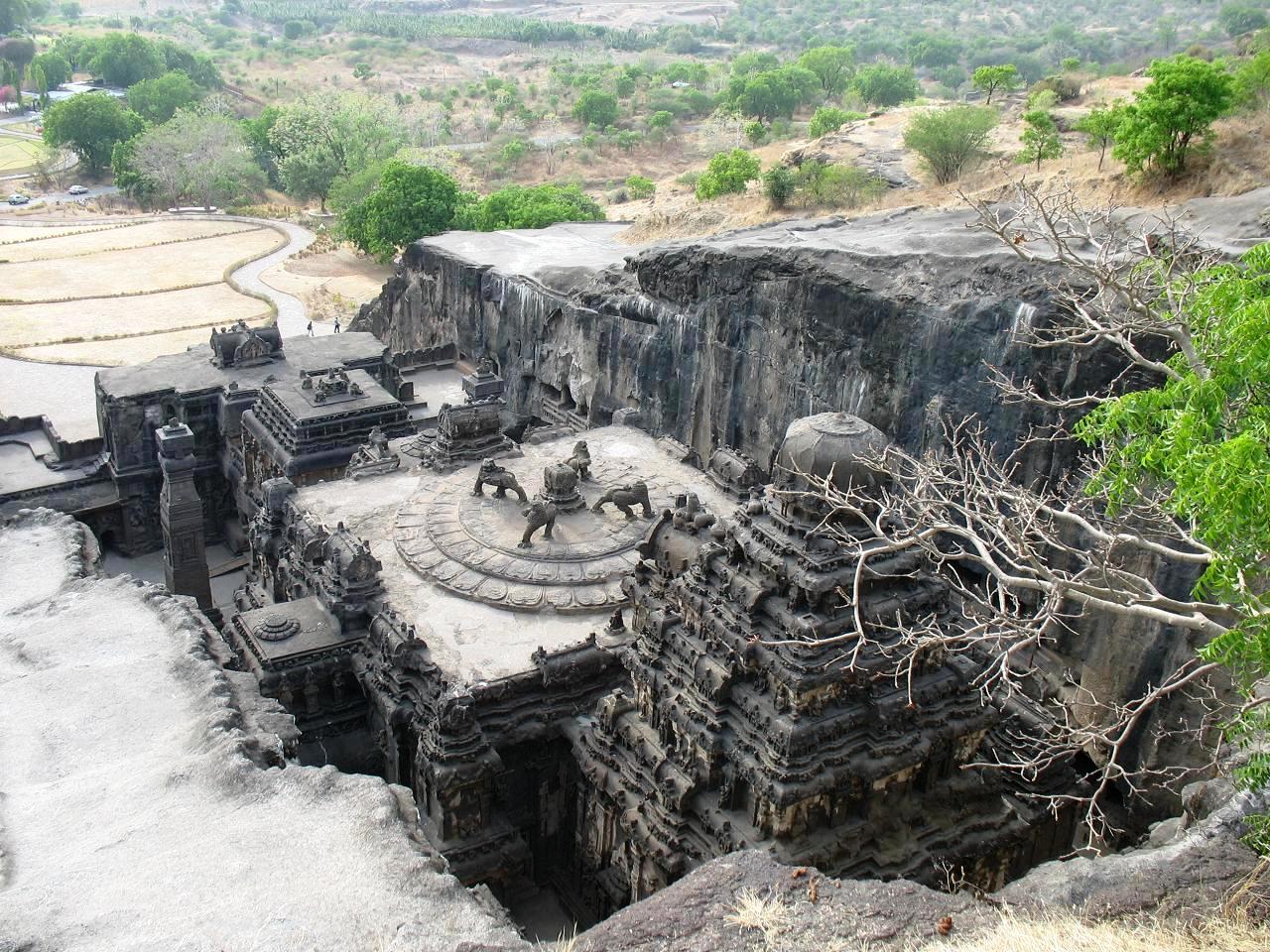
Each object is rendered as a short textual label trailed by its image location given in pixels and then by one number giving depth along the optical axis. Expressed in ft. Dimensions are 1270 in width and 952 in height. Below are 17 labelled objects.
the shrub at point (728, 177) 190.08
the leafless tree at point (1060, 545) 46.21
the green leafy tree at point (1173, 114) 113.39
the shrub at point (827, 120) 245.65
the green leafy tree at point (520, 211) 202.08
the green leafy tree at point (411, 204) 208.85
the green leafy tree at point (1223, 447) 40.68
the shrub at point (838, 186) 157.69
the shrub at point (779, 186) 167.73
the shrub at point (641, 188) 254.47
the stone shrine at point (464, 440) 101.71
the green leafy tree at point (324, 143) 279.90
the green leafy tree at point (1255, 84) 123.54
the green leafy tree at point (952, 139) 155.53
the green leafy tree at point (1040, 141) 148.36
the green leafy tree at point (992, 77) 199.11
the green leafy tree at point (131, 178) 290.35
